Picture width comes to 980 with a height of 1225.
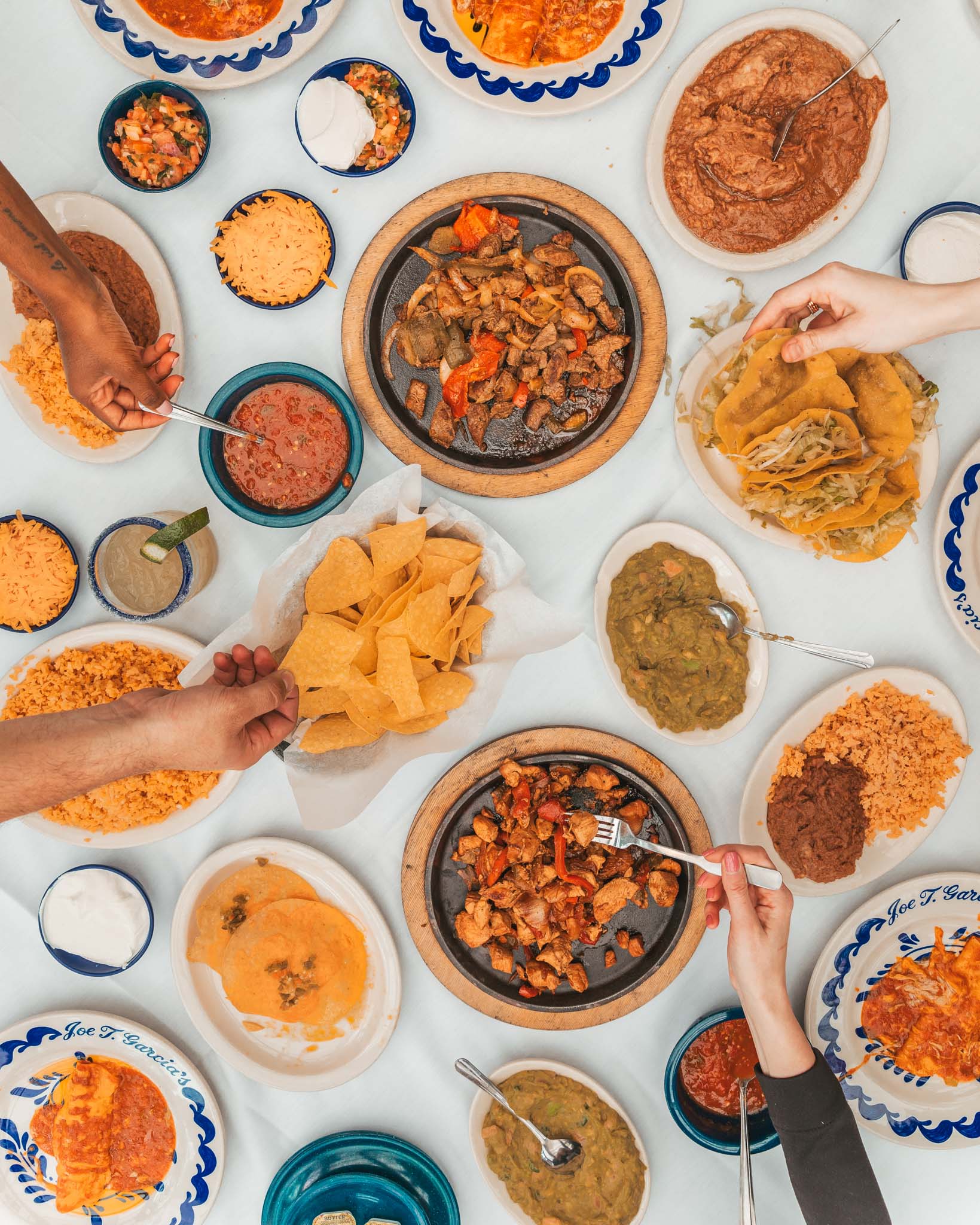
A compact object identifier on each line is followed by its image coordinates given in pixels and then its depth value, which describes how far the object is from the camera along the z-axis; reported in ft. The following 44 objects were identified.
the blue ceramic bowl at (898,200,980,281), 6.79
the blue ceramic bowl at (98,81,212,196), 6.56
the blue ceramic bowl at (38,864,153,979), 7.00
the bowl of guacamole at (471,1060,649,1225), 7.10
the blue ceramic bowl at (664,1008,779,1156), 6.99
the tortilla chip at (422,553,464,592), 6.33
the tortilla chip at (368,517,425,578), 6.15
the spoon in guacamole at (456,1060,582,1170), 6.99
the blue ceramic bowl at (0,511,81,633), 6.96
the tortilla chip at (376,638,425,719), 6.00
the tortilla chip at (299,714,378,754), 6.25
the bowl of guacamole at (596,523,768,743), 6.69
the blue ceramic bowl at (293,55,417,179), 6.66
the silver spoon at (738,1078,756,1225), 6.46
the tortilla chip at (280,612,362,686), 6.03
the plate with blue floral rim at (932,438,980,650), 6.86
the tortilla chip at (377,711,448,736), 6.38
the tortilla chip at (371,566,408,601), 6.36
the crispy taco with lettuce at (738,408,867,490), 6.21
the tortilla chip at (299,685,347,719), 6.31
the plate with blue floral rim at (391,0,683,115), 6.64
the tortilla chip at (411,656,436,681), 6.32
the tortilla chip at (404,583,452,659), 6.07
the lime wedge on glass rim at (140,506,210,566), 6.02
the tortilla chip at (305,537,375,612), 6.25
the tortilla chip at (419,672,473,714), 6.24
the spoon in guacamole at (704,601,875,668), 6.63
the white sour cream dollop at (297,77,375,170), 6.56
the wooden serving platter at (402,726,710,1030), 7.02
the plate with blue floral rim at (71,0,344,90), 6.64
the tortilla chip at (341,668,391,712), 6.15
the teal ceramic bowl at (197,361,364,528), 6.62
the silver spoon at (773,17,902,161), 6.41
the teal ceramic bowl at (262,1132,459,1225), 7.18
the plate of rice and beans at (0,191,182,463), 6.67
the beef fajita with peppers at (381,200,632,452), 6.70
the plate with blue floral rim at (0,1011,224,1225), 7.31
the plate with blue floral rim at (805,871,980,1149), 7.18
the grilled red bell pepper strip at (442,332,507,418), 6.73
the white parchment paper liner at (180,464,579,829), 6.38
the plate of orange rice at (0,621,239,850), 6.84
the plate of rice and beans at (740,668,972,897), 6.85
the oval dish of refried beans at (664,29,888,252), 6.48
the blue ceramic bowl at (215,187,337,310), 6.80
